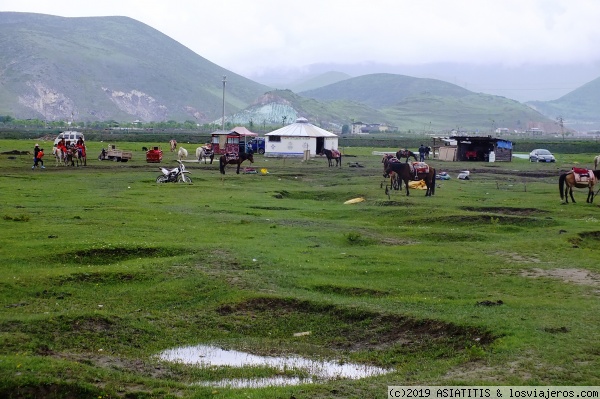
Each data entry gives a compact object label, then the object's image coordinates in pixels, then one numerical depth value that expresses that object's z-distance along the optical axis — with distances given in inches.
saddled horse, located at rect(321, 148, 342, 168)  2669.8
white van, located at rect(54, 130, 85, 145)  3269.9
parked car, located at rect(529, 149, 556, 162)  3248.0
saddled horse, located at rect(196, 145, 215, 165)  2721.5
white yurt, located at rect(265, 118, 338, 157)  3408.0
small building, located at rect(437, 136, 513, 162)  3280.0
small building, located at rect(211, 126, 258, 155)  3353.8
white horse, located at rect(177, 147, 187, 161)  2664.9
